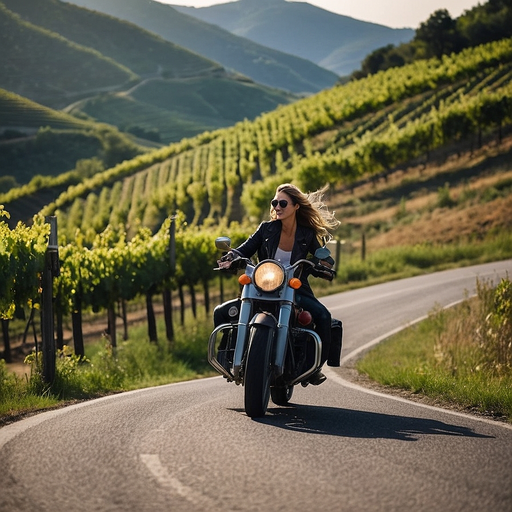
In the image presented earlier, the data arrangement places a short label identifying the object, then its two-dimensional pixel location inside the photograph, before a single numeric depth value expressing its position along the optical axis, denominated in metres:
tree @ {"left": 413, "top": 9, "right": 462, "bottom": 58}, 112.44
